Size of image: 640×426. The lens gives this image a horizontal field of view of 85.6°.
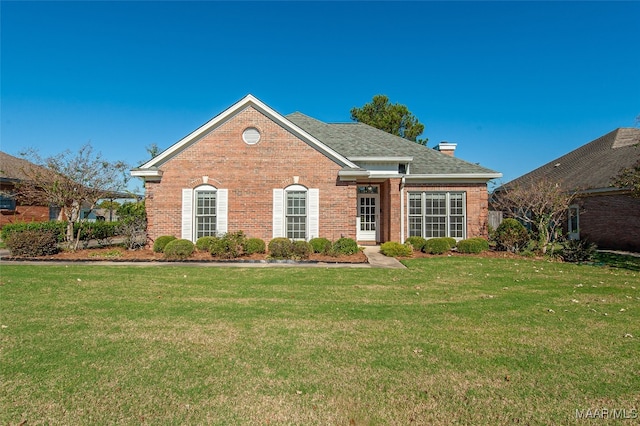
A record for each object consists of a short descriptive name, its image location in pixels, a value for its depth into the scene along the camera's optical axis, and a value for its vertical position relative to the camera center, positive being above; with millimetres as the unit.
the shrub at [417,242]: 15227 -984
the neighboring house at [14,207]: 19656 +699
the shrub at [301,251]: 12312 -1119
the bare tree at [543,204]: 13992 +688
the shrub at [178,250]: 12109 -1079
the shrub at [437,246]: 14508 -1089
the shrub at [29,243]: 12109 -850
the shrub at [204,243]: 13059 -895
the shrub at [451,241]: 15017 -918
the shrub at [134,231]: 13961 -485
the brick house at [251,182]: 14133 +1544
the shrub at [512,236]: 14633 -667
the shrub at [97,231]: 15914 -590
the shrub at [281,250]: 12367 -1086
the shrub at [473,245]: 14492 -1061
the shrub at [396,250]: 13703 -1193
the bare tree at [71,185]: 13781 +1384
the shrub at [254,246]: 13075 -1006
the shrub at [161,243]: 13281 -916
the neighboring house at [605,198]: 16797 +1189
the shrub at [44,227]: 14016 -348
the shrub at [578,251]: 12812 -1147
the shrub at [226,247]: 12430 -994
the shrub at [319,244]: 13316 -939
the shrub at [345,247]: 12789 -1017
